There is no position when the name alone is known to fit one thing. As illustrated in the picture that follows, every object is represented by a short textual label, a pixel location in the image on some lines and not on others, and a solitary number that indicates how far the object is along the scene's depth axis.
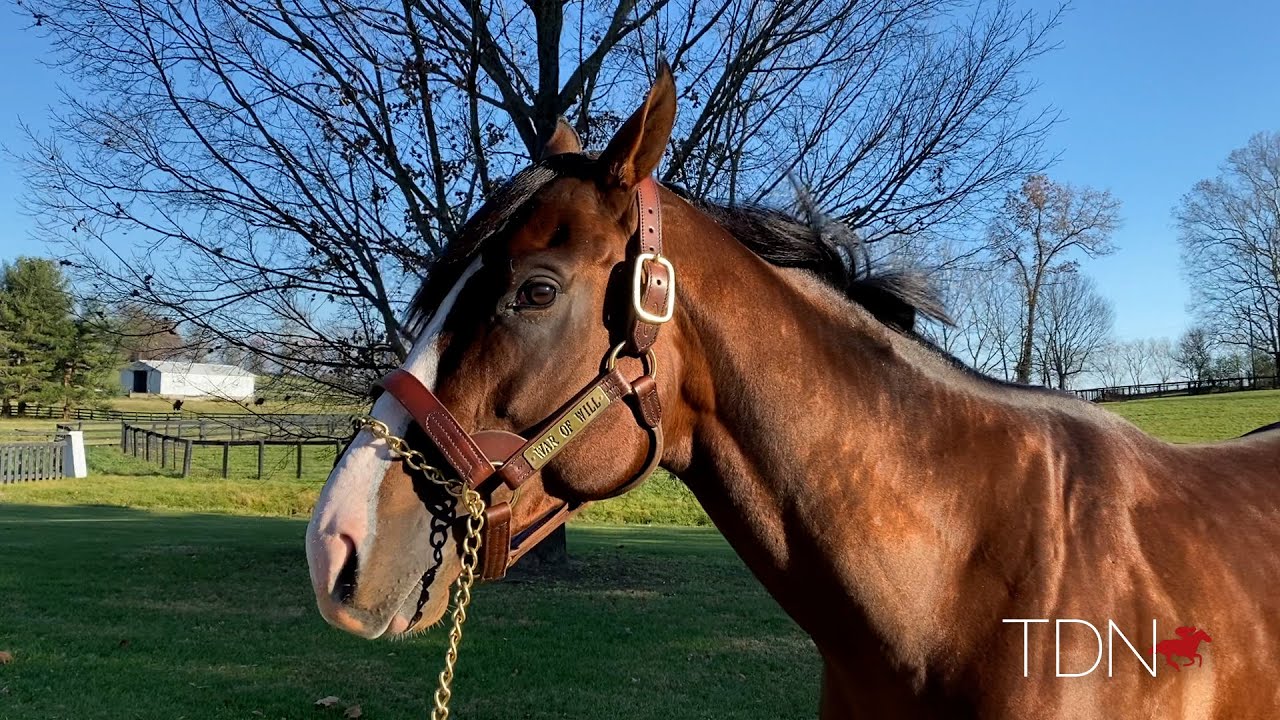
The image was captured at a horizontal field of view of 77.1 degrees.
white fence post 25.02
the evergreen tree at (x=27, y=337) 51.73
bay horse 1.65
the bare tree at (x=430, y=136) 8.74
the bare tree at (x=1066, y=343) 25.19
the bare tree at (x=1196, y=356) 50.66
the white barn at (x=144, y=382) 82.50
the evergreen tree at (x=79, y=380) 54.38
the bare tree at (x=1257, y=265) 38.16
